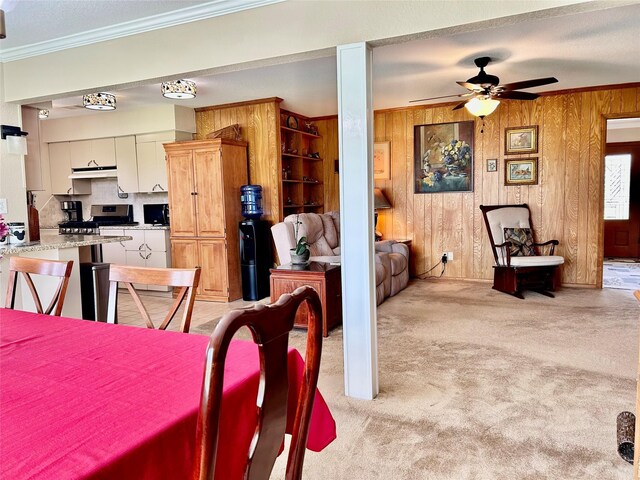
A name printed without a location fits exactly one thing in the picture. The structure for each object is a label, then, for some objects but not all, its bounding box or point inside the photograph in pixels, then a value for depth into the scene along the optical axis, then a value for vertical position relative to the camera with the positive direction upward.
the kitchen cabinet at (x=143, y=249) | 5.82 -0.47
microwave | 6.38 +0.00
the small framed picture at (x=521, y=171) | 5.83 +0.43
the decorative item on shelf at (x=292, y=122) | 6.26 +1.22
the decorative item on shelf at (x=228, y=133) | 5.74 +0.99
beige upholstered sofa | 4.85 -0.48
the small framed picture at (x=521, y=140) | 5.79 +0.83
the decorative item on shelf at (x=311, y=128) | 6.77 +1.22
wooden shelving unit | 6.21 +0.63
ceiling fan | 4.10 +1.08
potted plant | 4.21 -0.40
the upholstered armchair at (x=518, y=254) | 5.28 -0.61
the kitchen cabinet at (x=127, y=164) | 6.23 +0.68
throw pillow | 5.58 -0.44
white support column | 2.53 -0.05
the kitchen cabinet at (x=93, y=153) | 6.38 +0.88
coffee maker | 6.96 +0.06
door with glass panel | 8.20 +0.03
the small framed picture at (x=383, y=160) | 6.54 +0.69
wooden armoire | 5.38 +0.02
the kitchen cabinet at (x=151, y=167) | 6.06 +0.62
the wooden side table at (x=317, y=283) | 3.88 -0.64
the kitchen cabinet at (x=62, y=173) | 6.70 +0.64
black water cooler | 5.41 -0.43
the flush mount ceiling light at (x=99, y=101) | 4.88 +1.22
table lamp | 6.34 +0.09
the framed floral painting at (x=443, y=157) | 6.12 +0.67
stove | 6.34 -0.07
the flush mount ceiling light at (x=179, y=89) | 4.49 +1.23
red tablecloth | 0.83 -0.43
